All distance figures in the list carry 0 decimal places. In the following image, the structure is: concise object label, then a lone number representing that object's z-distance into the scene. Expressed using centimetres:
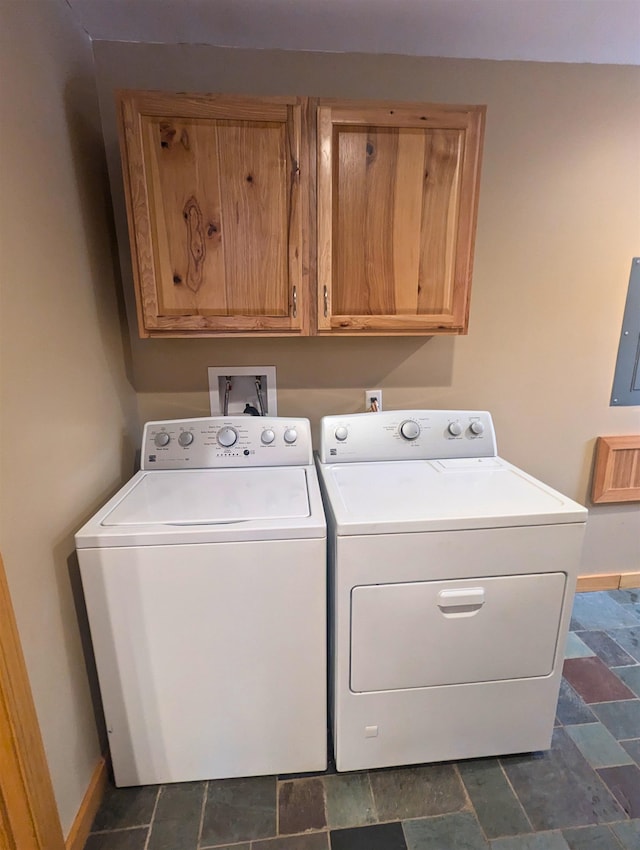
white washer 113
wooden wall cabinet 130
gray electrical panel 188
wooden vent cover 203
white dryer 118
